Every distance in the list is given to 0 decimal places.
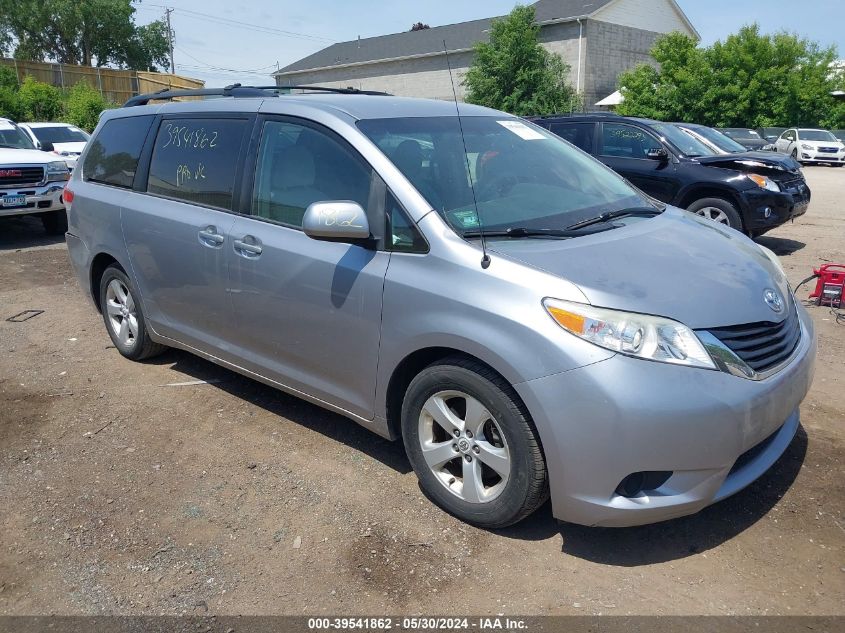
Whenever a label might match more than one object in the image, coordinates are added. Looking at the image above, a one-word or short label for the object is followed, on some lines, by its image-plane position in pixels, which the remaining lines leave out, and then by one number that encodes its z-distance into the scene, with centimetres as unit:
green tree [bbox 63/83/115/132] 2823
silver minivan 278
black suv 928
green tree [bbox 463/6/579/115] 3409
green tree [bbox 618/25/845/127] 3303
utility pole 6356
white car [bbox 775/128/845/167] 2933
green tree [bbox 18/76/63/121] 2794
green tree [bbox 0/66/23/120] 2645
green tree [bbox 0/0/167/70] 5856
